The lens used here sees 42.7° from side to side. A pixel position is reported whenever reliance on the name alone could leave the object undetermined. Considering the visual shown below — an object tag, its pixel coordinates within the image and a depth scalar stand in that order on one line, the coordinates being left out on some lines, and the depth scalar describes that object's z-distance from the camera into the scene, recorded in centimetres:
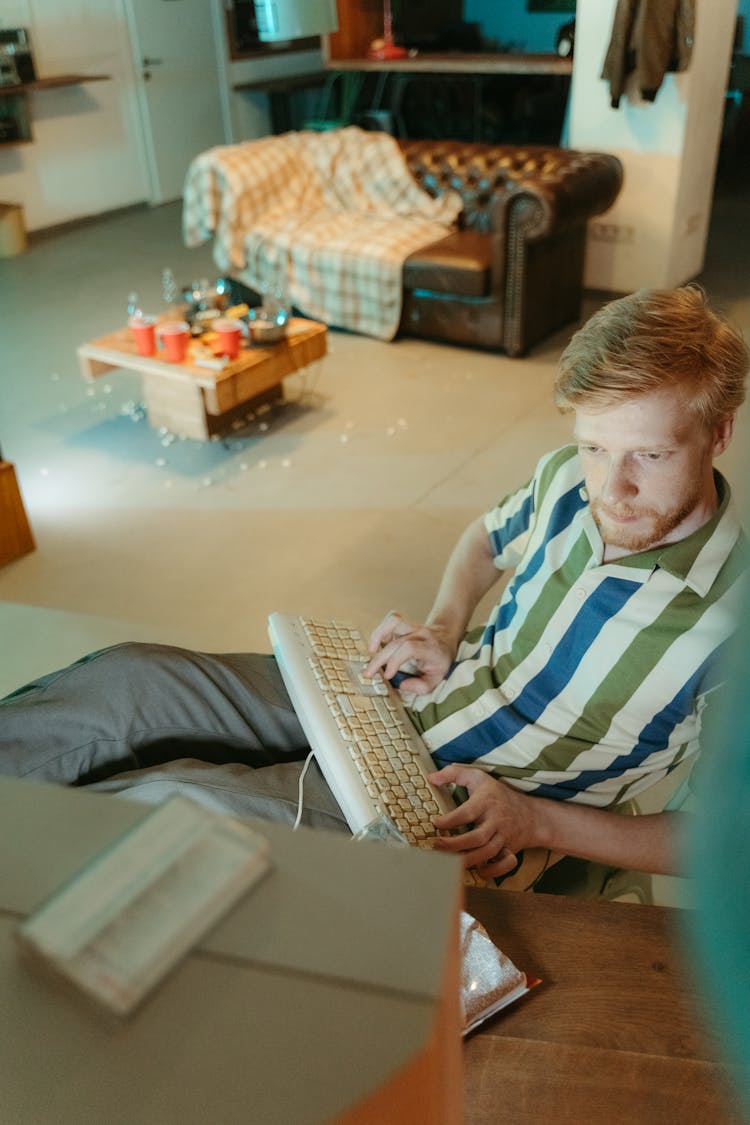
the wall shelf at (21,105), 610
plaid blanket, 441
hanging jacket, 409
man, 116
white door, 695
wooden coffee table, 329
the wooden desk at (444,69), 533
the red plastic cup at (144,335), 338
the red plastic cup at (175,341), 333
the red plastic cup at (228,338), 335
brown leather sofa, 395
